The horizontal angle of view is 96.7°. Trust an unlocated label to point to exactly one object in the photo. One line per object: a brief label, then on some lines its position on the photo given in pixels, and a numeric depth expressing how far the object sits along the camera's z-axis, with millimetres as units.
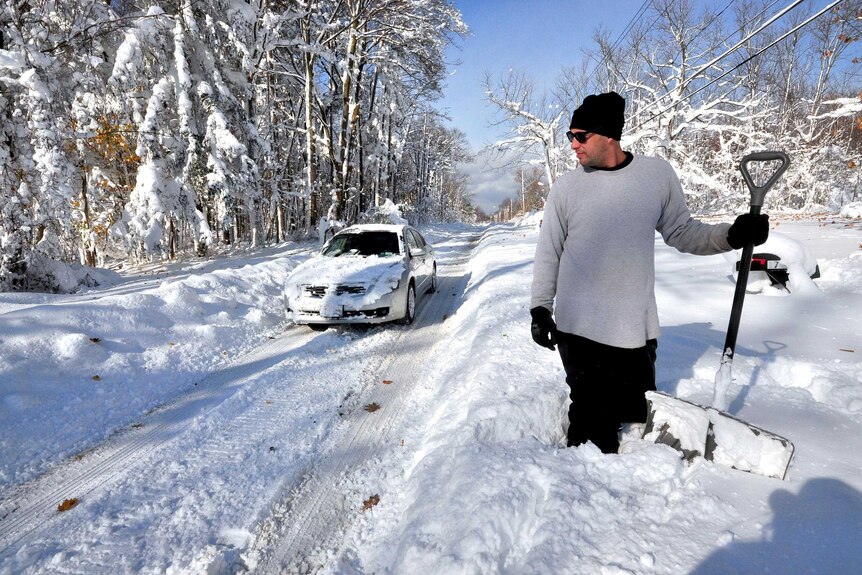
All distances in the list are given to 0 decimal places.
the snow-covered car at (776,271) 5805
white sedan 5383
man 1983
